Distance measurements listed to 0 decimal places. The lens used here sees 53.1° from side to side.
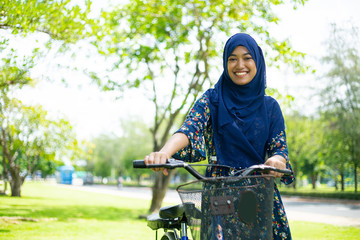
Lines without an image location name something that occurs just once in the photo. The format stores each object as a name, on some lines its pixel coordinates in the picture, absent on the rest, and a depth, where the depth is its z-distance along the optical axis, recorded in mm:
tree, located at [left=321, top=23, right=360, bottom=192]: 18469
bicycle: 1522
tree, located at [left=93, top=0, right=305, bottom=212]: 10102
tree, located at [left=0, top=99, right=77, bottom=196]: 12345
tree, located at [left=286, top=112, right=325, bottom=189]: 28988
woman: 1922
